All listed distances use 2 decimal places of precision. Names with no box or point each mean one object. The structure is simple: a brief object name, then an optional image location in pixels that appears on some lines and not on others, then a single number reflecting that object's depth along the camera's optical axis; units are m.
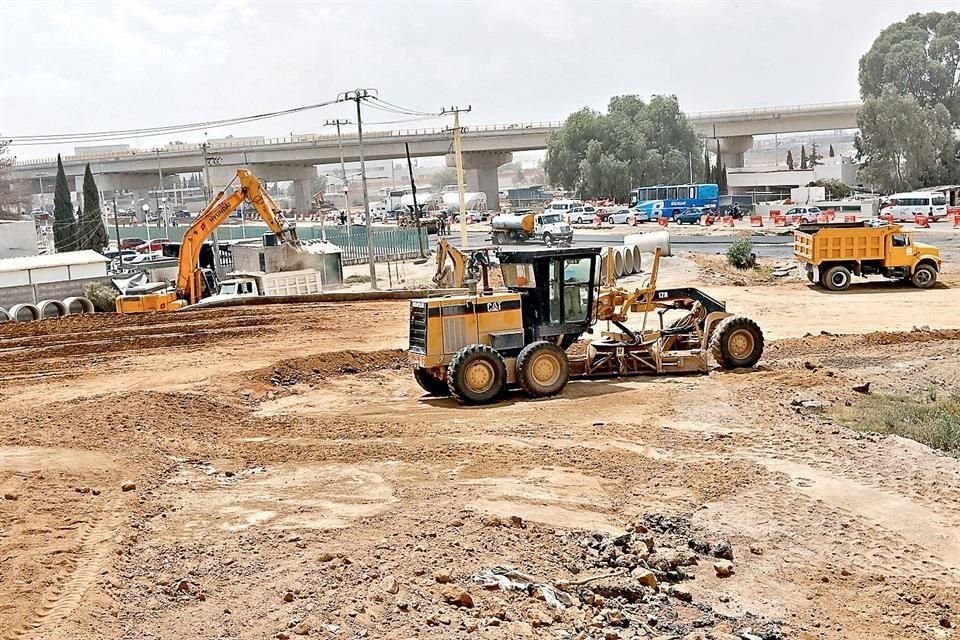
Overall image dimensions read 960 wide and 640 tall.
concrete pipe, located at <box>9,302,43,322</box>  35.47
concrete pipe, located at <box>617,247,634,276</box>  40.66
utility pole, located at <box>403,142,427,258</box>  54.79
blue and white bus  73.00
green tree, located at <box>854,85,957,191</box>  84.50
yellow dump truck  33.47
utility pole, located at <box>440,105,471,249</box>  44.66
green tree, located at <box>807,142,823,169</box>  117.80
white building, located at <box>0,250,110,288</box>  37.41
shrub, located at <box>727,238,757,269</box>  40.94
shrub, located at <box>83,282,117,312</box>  37.97
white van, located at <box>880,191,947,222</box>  61.22
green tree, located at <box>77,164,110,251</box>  72.62
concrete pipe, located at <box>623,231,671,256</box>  43.81
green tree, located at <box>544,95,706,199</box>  95.62
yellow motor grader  18.06
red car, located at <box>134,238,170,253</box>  68.00
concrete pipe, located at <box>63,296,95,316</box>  37.72
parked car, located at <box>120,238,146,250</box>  76.07
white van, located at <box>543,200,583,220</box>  81.00
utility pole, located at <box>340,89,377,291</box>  43.44
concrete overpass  100.44
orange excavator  36.22
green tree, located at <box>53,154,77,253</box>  72.50
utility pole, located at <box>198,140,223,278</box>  47.08
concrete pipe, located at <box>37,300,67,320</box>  36.91
